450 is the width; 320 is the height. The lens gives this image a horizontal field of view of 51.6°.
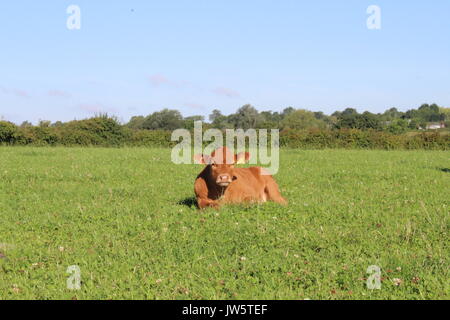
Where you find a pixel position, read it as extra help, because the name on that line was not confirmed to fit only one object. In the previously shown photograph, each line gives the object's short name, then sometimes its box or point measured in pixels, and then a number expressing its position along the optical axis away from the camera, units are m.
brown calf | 9.27
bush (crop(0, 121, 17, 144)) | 40.59
